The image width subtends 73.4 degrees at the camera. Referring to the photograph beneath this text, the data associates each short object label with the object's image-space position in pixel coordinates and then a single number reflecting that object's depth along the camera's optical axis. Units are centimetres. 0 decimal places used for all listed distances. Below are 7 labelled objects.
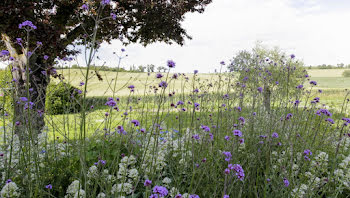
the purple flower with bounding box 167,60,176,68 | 172
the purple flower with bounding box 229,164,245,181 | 146
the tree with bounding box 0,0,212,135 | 549
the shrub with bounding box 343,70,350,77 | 4681
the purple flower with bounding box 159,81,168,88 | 186
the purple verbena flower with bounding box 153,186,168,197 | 116
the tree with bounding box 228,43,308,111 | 1164
